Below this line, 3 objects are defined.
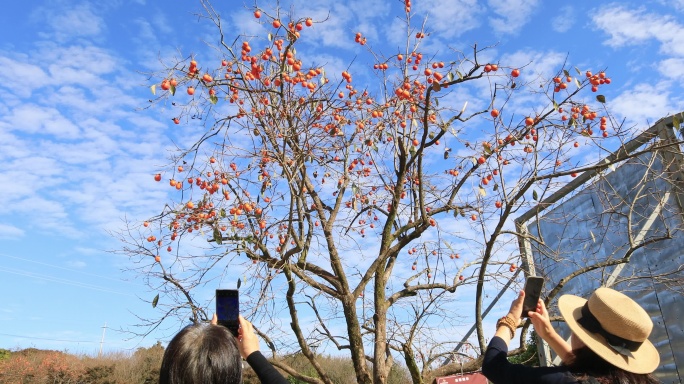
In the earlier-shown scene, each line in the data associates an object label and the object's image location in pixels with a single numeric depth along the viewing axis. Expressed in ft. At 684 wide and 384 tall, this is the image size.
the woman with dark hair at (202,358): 3.82
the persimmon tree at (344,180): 12.88
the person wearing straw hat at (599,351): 5.35
